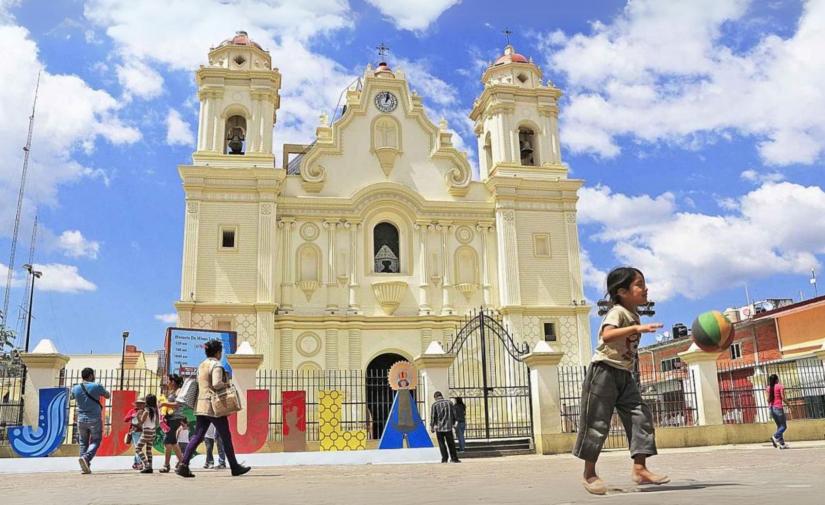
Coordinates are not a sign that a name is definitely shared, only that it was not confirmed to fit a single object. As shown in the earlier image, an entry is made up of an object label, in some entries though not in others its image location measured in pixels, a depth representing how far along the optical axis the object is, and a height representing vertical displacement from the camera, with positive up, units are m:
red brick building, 28.22 +3.62
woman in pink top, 13.08 +0.36
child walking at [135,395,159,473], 9.55 +0.21
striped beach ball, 7.96 +1.02
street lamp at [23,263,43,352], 35.84 +8.05
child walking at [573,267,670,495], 5.14 +0.24
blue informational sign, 19.73 +2.46
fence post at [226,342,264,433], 15.18 +1.43
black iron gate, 22.27 +1.76
